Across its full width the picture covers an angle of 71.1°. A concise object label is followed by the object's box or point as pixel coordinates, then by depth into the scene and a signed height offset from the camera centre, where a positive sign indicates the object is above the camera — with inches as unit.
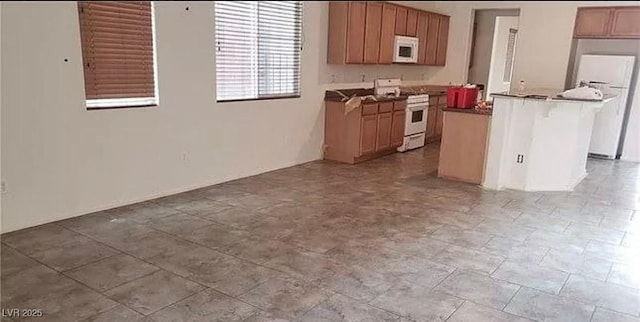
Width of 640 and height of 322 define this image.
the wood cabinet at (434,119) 290.4 -32.5
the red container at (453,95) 197.6 -11.2
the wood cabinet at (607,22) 247.6 +29.5
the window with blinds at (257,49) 179.0 +5.6
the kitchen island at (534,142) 180.7 -27.8
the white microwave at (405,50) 258.5 +10.5
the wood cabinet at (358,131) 226.7 -33.0
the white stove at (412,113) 261.3 -26.2
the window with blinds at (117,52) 135.5 +1.3
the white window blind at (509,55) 365.1 +13.5
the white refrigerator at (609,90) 244.7 -7.8
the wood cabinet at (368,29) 221.9 +20.0
